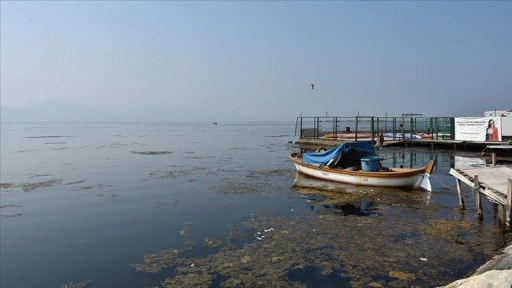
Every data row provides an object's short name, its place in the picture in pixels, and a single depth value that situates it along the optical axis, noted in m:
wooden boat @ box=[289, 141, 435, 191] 22.09
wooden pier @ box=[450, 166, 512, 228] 13.11
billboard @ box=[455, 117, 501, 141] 40.00
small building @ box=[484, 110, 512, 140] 40.78
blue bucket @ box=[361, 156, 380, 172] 23.36
